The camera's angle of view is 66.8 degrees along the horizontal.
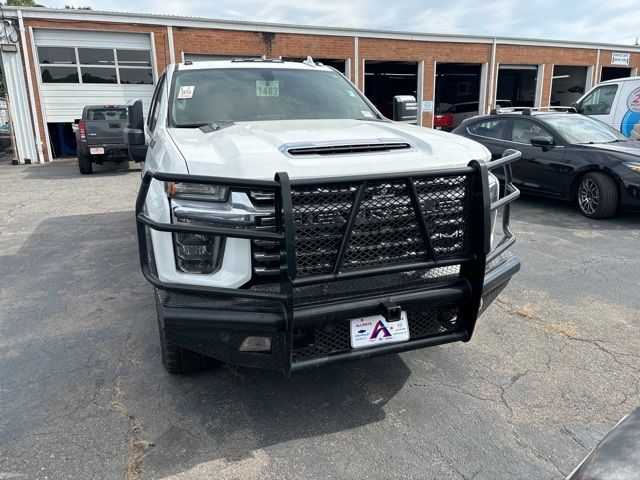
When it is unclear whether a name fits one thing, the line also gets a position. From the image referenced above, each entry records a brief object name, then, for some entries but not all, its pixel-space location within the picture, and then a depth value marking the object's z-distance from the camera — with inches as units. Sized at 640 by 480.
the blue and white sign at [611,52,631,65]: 1016.2
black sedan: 268.2
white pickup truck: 89.3
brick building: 646.5
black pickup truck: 509.7
